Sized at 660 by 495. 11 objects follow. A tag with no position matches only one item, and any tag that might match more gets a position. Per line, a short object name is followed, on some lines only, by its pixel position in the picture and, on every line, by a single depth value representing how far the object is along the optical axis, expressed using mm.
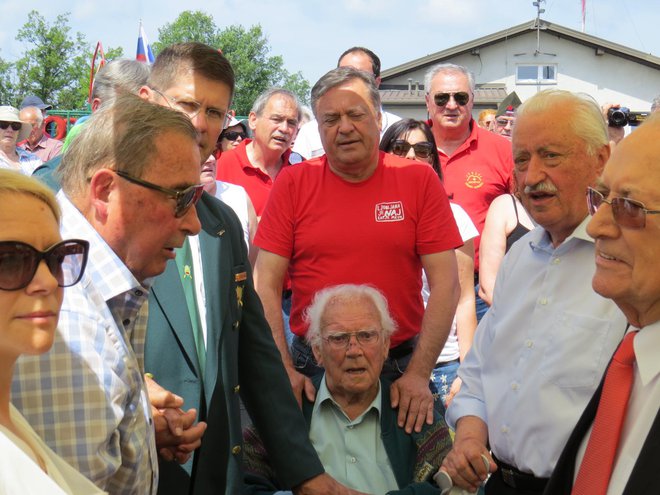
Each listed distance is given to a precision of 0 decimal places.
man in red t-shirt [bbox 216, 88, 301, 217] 6484
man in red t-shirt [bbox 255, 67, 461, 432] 4160
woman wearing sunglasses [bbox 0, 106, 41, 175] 10352
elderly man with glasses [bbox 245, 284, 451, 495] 3572
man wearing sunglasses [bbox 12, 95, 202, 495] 2025
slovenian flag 10914
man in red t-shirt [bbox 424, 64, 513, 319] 5762
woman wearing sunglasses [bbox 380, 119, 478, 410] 4793
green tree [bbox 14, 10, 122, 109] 53281
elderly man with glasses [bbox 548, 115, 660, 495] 2137
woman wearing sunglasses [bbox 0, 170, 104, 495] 1625
